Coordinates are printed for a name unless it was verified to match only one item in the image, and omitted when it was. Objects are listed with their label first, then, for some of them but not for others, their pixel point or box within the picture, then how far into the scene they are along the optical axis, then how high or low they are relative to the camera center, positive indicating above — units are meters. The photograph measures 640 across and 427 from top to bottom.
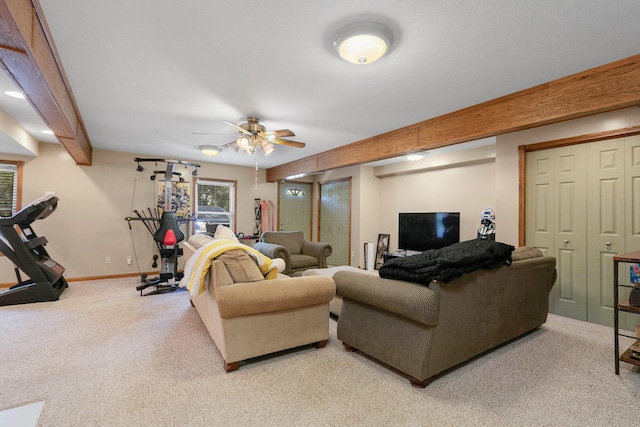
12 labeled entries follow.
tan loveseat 2.19 -0.76
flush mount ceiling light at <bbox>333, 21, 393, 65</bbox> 1.84 +1.13
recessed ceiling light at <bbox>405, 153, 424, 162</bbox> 4.97 +1.00
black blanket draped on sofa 1.96 -0.33
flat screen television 5.00 -0.26
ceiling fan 3.53 +0.95
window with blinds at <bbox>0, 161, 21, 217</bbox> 4.75 +0.39
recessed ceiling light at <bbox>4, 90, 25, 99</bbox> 2.88 +1.18
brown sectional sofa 1.96 -0.76
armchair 4.64 -0.60
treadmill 3.87 -0.60
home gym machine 4.52 -0.46
